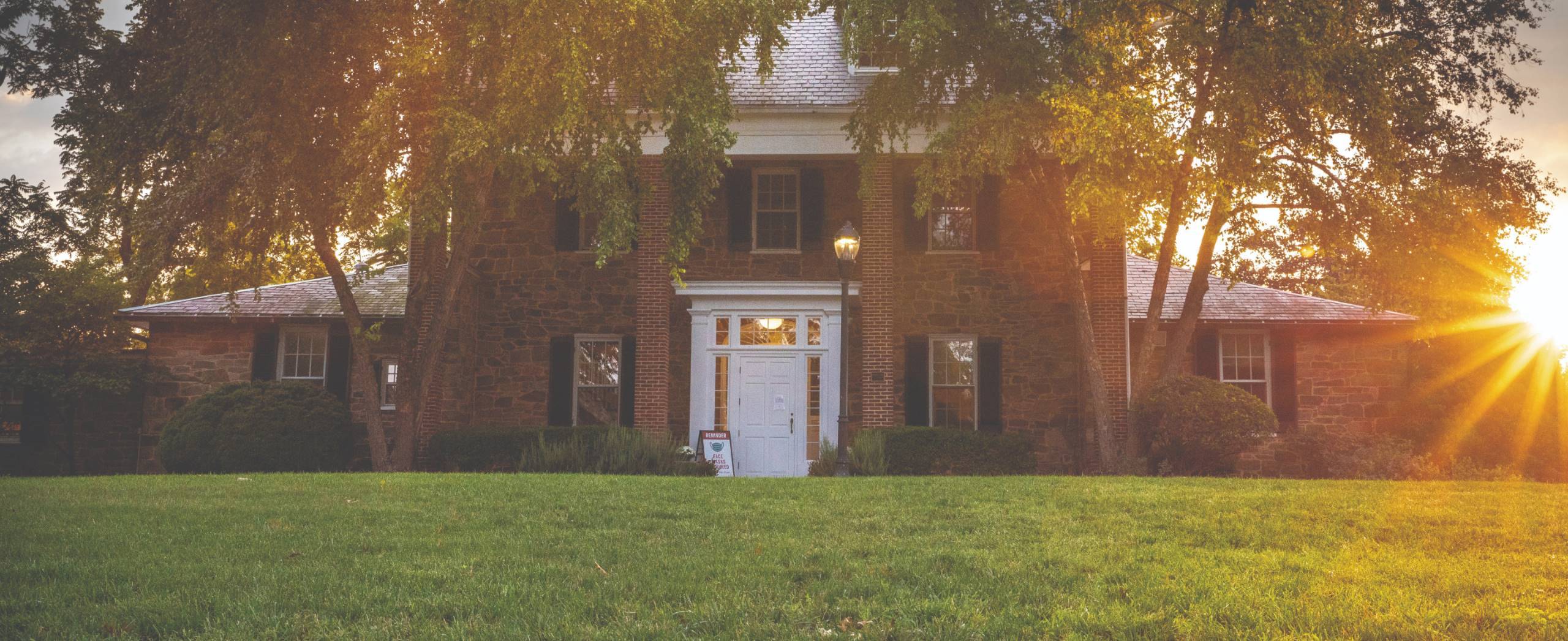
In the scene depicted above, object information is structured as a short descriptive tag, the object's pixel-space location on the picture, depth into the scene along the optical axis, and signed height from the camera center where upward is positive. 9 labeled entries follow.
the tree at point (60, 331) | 17.53 +1.59
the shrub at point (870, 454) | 14.41 -0.46
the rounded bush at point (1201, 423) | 14.07 +0.03
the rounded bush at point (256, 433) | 14.80 -0.24
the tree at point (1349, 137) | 12.80 +3.98
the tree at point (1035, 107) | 12.78 +4.44
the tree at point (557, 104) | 12.45 +4.16
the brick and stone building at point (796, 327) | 16.69 +1.63
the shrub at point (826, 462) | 14.93 -0.60
